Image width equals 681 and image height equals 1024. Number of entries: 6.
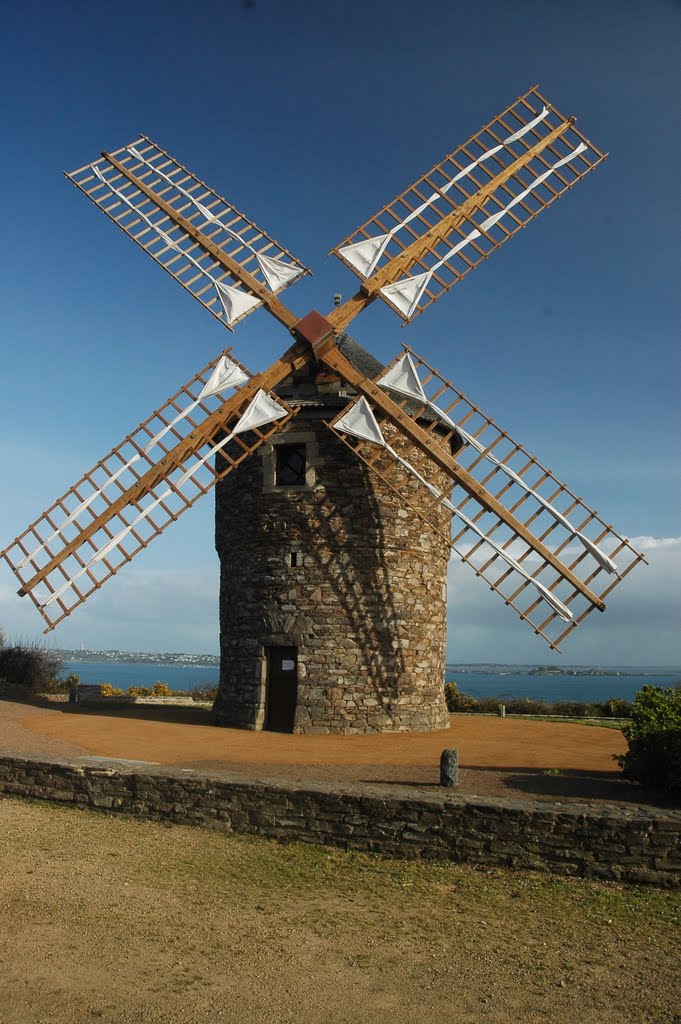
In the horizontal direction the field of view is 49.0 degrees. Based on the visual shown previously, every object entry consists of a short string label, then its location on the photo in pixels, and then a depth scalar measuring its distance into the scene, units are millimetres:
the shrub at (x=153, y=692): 23578
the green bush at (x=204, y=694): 24922
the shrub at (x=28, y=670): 24125
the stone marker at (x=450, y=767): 8812
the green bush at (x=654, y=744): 8258
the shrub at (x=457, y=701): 22344
